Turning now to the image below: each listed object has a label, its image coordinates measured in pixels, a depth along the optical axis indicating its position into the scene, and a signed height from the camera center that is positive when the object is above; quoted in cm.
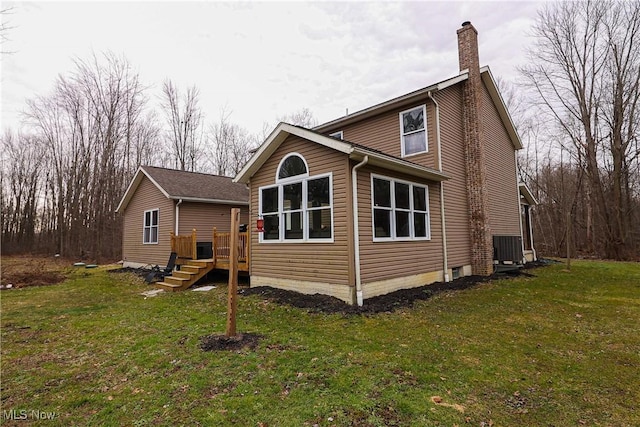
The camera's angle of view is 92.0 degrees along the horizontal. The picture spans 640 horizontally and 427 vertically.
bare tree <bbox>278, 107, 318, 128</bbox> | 2927 +1157
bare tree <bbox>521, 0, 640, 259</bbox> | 1739 +848
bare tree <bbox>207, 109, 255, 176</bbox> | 2817 +849
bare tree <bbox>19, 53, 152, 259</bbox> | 2236 +773
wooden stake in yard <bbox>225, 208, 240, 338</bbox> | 496 -62
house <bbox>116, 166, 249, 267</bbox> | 1329 +144
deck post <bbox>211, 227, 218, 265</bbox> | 1036 -15
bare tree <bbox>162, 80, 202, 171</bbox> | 2608 +1002
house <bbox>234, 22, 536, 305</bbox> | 708 +116
